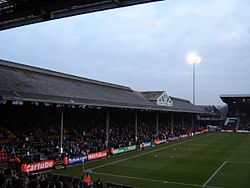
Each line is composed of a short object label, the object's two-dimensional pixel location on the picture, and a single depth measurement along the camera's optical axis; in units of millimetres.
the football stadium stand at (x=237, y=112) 82938
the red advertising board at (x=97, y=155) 29219
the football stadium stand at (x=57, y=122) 23672
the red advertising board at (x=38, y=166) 22234
